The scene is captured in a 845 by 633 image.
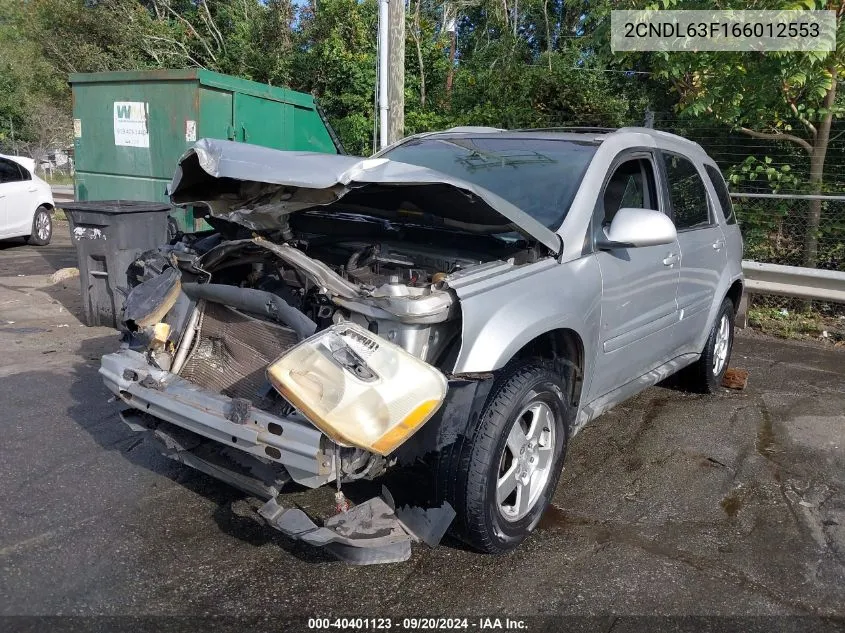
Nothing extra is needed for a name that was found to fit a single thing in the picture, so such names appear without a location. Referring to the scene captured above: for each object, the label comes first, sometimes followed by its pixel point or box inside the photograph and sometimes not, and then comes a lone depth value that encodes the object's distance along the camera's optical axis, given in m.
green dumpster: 8.45
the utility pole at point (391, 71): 8.48
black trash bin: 6.71
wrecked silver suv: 2.74
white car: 12.11
